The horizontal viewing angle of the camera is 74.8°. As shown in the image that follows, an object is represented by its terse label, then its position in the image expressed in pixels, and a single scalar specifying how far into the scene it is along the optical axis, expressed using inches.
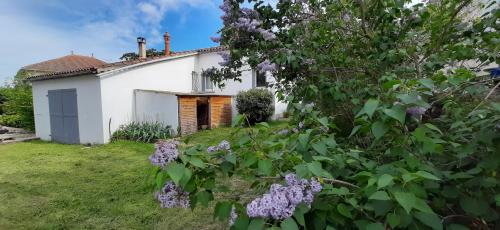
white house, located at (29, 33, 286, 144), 437.1
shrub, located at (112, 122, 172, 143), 425.4
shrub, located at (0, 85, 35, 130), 623.8
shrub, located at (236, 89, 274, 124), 523.5
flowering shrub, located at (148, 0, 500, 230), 46.2
